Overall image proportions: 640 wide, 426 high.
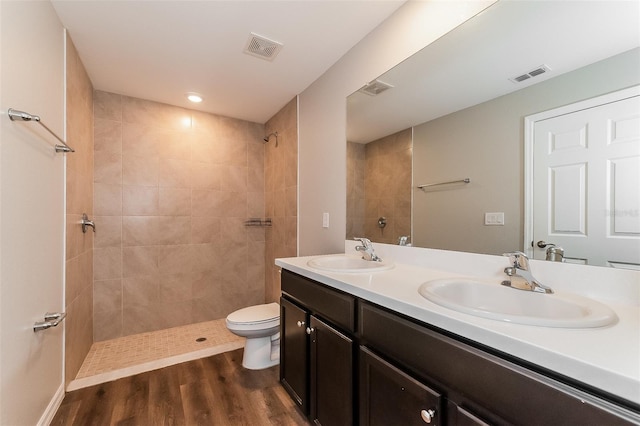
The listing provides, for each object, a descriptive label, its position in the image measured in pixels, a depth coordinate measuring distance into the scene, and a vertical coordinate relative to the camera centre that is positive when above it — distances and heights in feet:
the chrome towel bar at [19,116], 3.48 +1.26
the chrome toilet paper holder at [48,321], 4.12 -1.78
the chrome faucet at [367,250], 5.44 -0.80
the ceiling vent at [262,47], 5.87 +3.77
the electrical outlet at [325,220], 7.09 -0.22
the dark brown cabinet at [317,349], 3.78 -2.28
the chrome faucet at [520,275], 3.09 -0.75
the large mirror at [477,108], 2.97 +1.52
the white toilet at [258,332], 6.48 -2.98
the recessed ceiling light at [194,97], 8.39 +3.66
